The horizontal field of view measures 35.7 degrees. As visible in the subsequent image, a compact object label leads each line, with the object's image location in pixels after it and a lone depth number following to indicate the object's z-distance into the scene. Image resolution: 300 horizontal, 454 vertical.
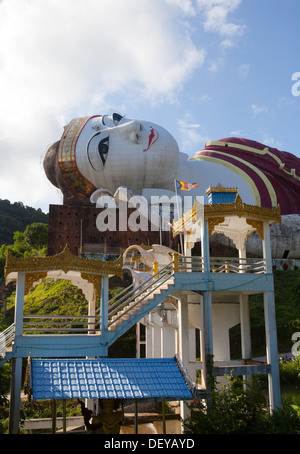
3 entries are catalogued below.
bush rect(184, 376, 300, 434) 9.98
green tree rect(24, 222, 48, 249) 40.66
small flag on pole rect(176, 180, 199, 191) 20.44
